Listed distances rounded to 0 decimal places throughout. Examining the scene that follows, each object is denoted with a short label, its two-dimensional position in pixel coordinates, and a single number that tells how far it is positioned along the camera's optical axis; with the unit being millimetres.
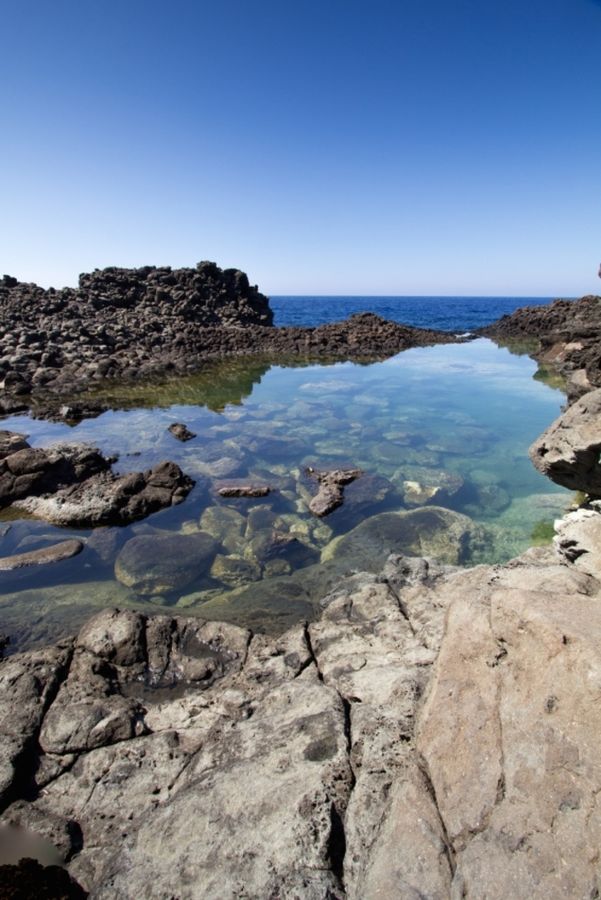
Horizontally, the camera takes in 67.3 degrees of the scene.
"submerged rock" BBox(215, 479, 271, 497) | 14031
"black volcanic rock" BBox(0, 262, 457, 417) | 30859
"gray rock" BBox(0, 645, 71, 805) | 4820
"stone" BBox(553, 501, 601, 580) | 5758
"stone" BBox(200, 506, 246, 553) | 11492
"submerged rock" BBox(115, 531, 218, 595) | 9789
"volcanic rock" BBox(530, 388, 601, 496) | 8820
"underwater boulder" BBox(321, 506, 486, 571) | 10297
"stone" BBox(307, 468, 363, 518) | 12914
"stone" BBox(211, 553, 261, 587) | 9984
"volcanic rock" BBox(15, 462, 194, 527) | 12602
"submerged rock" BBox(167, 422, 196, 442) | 19500
